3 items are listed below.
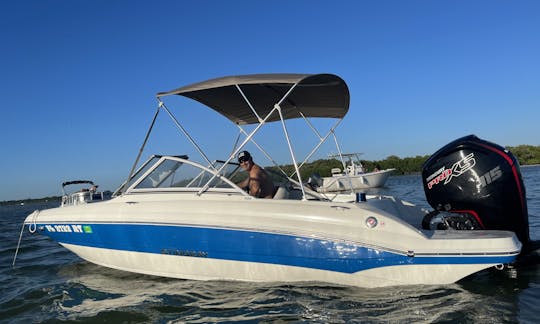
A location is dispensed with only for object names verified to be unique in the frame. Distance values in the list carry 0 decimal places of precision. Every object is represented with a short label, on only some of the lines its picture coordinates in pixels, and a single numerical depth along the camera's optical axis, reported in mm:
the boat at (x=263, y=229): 4203
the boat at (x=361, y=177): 30219
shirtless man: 5539
